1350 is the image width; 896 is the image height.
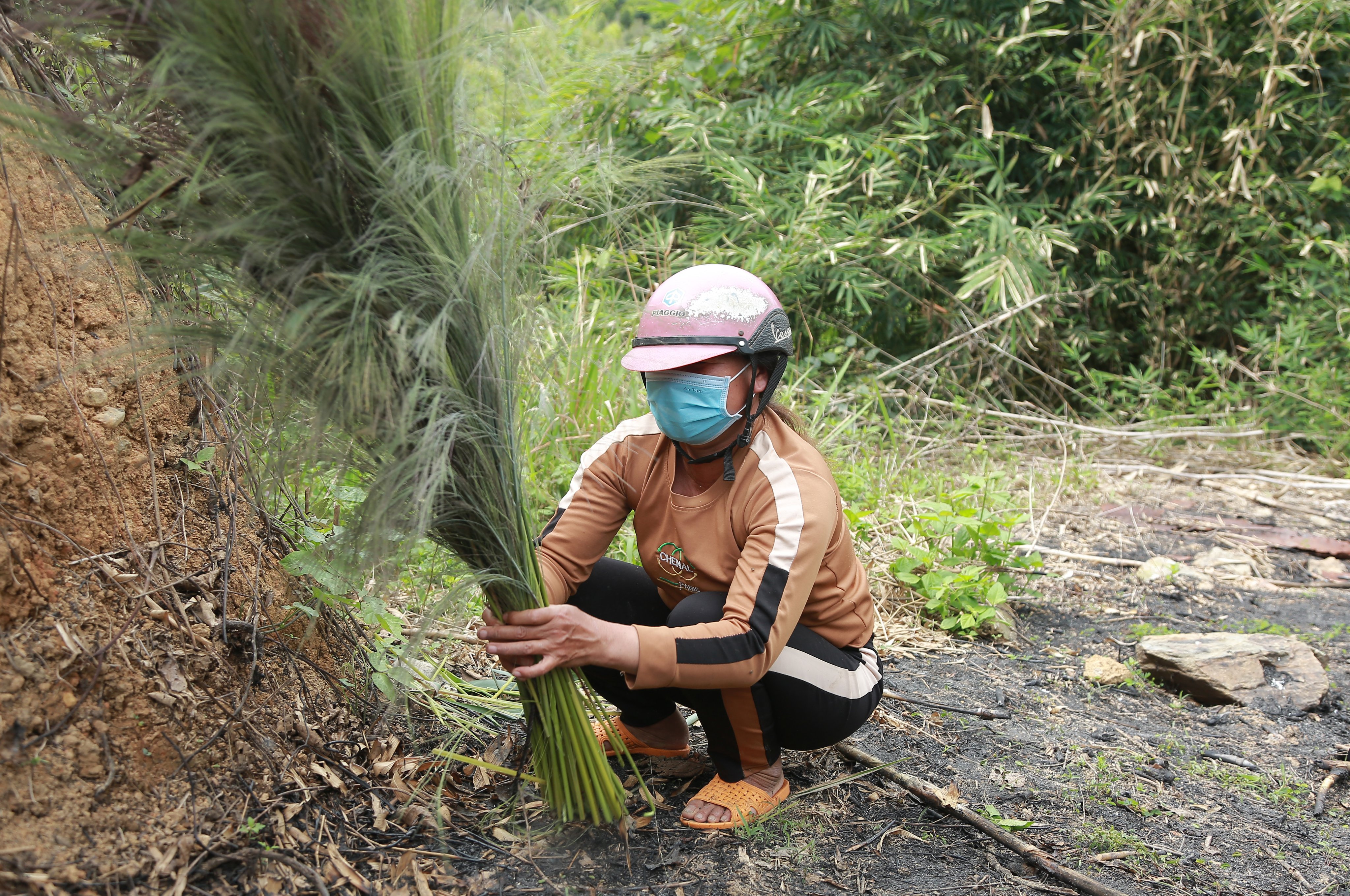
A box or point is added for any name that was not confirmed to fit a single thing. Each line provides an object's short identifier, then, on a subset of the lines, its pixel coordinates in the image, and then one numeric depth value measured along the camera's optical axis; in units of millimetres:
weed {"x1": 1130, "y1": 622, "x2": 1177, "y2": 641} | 3410
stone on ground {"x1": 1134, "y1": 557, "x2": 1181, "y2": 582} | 3963
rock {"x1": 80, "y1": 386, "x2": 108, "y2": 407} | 1714
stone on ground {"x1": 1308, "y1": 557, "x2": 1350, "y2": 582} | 4160
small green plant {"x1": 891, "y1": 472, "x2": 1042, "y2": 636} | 3320
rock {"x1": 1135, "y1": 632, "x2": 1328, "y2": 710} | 2973
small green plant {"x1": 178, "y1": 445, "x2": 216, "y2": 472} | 1866
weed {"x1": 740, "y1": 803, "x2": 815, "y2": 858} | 2006
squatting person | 1803
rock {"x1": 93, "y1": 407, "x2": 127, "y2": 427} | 1735
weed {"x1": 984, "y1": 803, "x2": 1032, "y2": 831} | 2102
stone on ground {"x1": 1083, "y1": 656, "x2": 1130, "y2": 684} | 3068
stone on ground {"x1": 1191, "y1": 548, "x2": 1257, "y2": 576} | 4152
